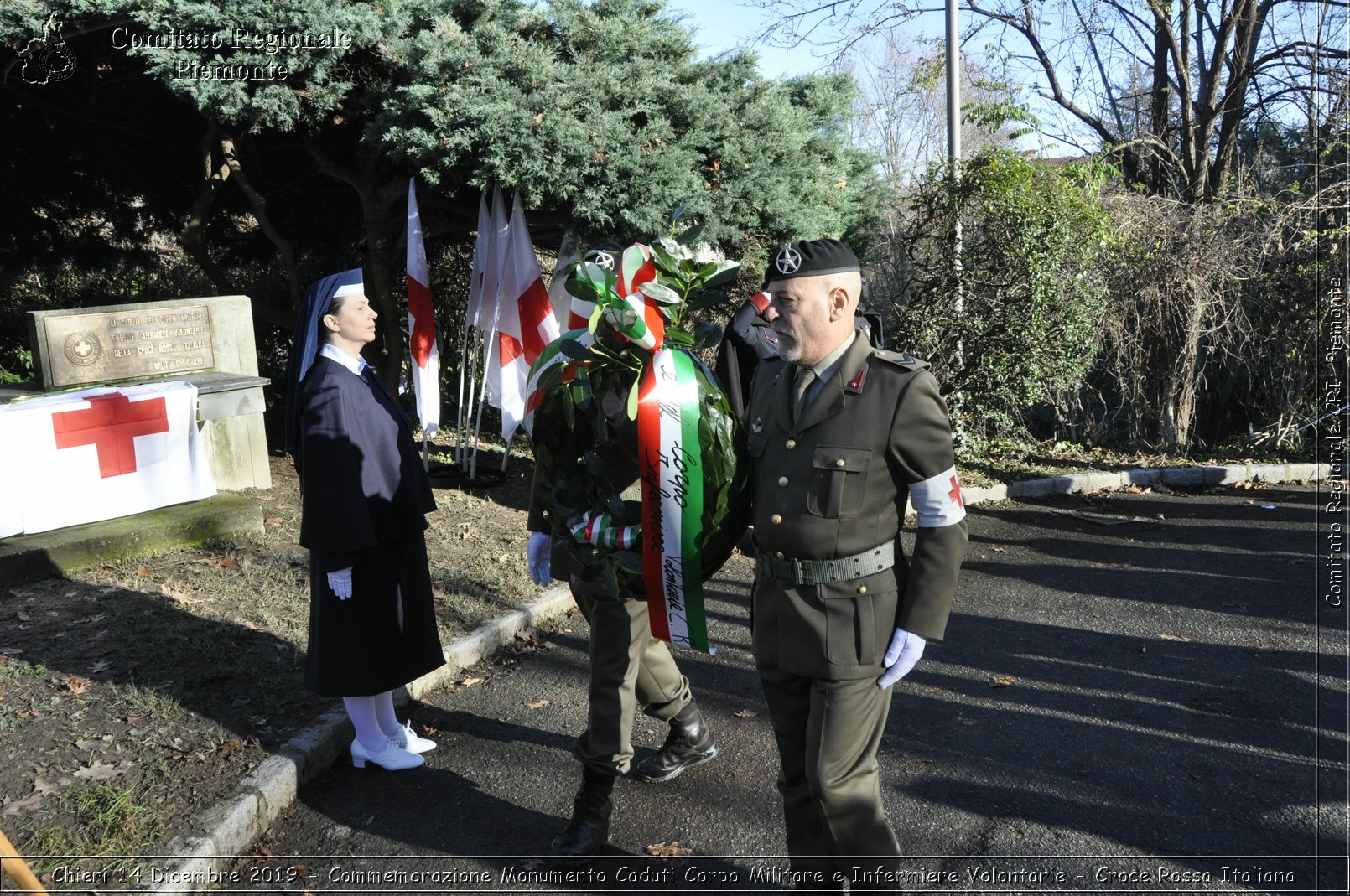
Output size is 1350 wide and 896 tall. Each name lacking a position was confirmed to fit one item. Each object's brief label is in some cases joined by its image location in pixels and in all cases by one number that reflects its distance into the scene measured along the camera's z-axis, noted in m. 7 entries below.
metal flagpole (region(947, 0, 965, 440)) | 10.37
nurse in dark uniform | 3.96
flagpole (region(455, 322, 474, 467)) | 9.47
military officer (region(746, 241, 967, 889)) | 2.82
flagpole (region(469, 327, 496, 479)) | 9.13
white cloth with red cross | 6.45
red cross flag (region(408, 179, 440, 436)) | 8.94
